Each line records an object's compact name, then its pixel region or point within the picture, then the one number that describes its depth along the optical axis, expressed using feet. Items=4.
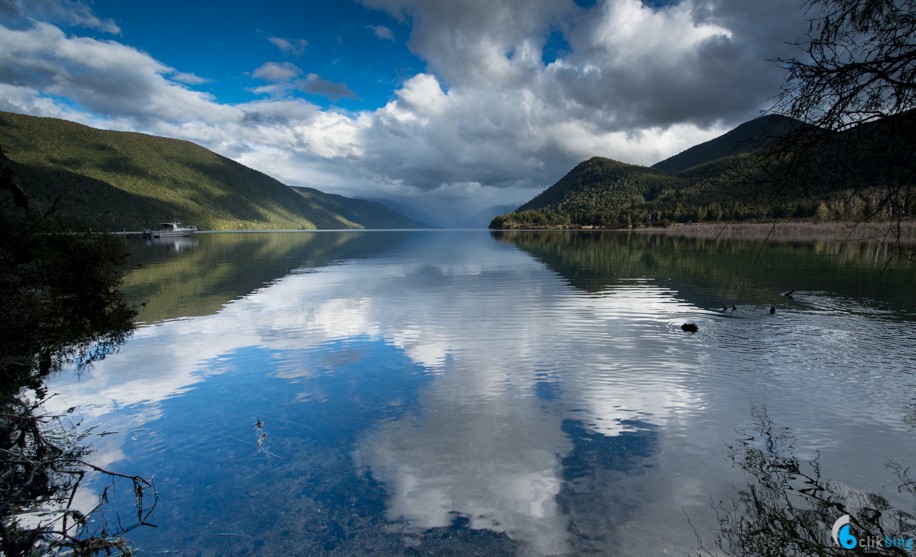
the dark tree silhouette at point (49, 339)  24.26
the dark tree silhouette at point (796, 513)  22.41
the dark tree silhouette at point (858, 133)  15.92
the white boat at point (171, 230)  601.21
